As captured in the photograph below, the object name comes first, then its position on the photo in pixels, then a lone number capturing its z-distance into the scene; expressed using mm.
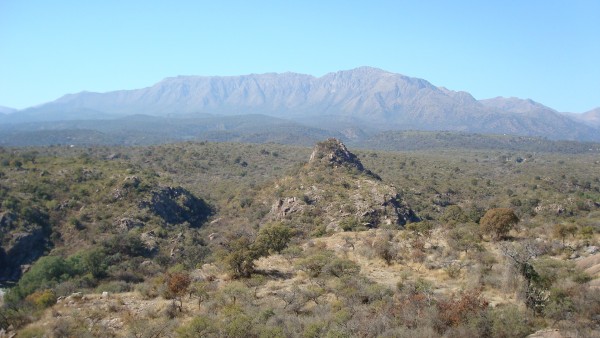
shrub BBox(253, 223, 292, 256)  24788
